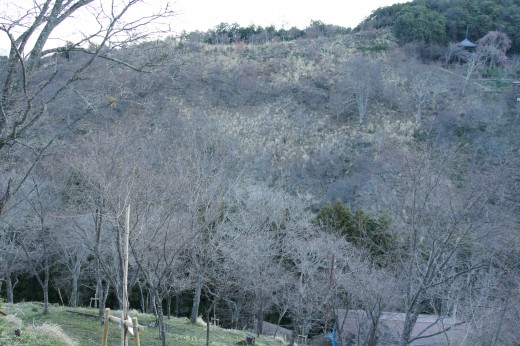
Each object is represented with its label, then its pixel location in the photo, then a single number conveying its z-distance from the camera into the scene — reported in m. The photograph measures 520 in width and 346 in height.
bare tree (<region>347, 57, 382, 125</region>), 35.16
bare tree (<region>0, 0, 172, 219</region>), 5.26
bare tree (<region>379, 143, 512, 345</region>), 9.06
